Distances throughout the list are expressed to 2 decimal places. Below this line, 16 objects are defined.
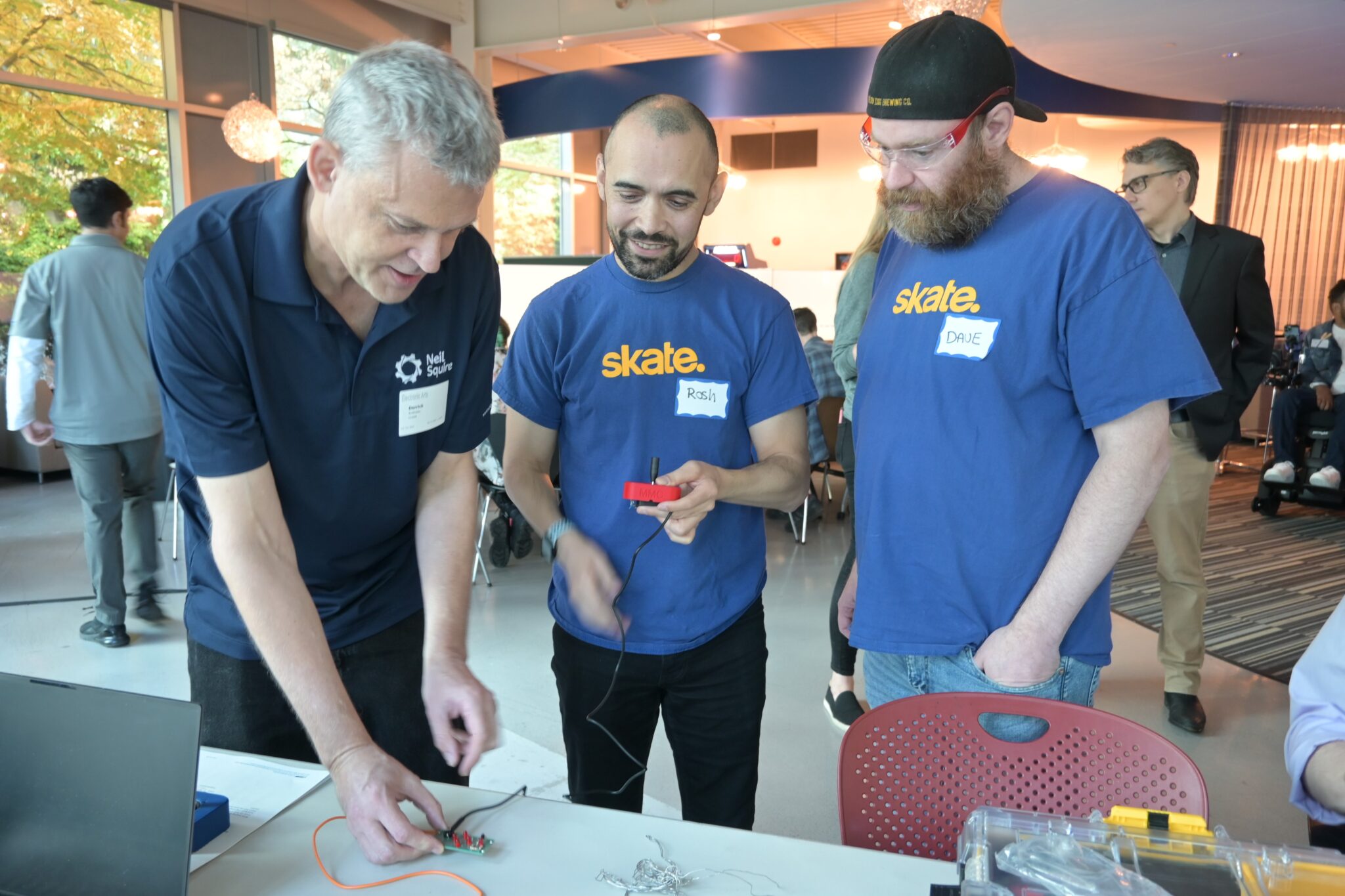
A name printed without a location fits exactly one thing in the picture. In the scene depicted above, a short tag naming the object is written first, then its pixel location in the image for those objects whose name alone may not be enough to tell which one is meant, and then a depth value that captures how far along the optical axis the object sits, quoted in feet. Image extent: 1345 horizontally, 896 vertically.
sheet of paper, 3.71
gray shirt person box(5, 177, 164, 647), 12.00
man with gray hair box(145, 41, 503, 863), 3.57
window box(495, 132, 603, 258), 41.27
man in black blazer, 10.01
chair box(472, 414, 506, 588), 14.85
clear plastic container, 2.74
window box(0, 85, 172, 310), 22.75
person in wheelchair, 20.22
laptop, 3.08
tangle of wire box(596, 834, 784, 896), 3.32
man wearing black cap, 4.26
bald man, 5.33
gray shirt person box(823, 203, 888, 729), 9.27
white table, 3.35
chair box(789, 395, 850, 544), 18.74
